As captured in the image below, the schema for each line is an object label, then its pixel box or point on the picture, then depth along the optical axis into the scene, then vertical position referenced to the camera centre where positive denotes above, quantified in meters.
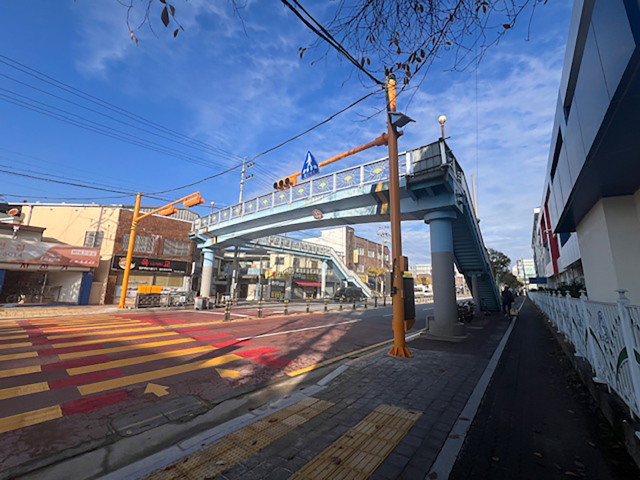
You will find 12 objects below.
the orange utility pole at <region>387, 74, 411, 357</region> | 7.06 +1.31
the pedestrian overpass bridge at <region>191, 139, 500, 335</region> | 10.23 +3.93
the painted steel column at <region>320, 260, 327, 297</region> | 41.71 +2.37
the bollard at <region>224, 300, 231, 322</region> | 14.27 -1.46
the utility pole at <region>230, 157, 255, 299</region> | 25.27 +9.41
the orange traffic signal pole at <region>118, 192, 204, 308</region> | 15.34 +4.61
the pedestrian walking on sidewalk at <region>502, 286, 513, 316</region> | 18.25 -0.40
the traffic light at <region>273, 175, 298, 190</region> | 11.53 +4.41
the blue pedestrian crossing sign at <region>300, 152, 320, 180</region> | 10.98 +4.82
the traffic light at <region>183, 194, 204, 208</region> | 15.22 +4.66
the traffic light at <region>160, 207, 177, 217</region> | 17.28 +4.66
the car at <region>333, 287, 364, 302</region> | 34.09 -0.57
